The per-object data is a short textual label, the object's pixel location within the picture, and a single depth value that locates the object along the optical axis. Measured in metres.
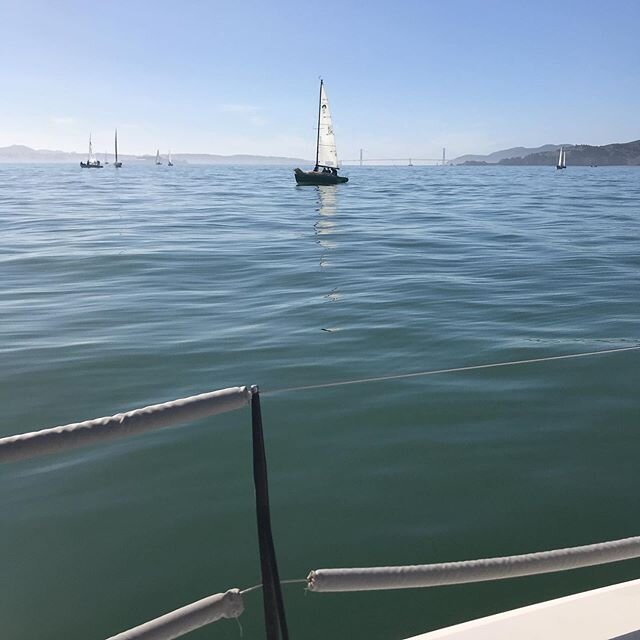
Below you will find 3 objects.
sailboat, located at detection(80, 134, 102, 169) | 120.16
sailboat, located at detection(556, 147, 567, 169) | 137.43
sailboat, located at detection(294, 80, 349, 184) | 58.53
